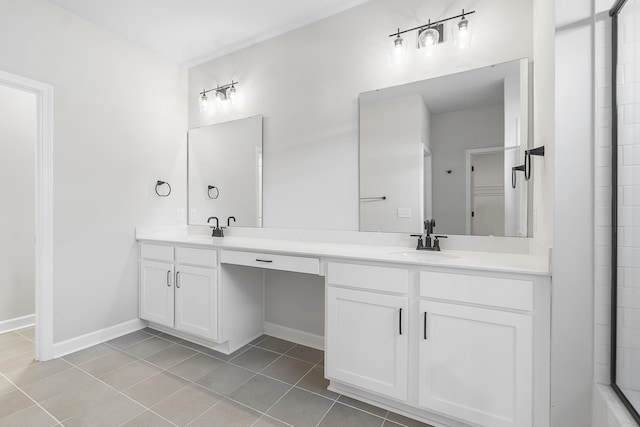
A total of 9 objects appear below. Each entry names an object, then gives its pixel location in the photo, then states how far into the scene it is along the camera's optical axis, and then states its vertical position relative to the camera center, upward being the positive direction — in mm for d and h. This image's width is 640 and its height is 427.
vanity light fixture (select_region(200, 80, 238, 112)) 2982 +1225
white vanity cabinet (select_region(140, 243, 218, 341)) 2359 -652
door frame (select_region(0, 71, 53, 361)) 2260 -60
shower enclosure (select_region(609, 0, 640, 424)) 1087 +41
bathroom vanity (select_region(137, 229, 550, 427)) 1325 -578
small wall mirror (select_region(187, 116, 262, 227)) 2842 +424
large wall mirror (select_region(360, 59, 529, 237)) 1841 +422
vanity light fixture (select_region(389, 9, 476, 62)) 1933 +1216
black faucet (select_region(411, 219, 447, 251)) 1997 -171
